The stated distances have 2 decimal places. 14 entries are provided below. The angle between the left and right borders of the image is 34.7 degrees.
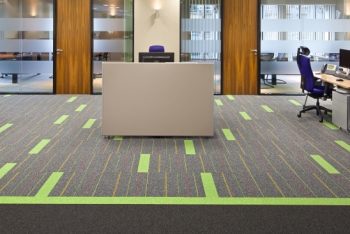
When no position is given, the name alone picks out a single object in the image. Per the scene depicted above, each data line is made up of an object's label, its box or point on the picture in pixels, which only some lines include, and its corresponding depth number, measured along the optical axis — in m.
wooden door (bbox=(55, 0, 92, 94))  10.91
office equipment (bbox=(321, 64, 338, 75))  8.65
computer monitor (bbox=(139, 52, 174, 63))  7.15
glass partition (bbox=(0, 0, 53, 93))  11.03
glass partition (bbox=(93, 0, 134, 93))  11.12
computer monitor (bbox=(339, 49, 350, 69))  8.15
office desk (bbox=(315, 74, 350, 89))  7.19
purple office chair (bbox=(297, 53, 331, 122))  8.03
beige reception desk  6.52
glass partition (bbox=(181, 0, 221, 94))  11.05
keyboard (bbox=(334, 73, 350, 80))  7.95
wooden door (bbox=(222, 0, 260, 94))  10.95
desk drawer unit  7.03
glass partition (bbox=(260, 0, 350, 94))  11.10
